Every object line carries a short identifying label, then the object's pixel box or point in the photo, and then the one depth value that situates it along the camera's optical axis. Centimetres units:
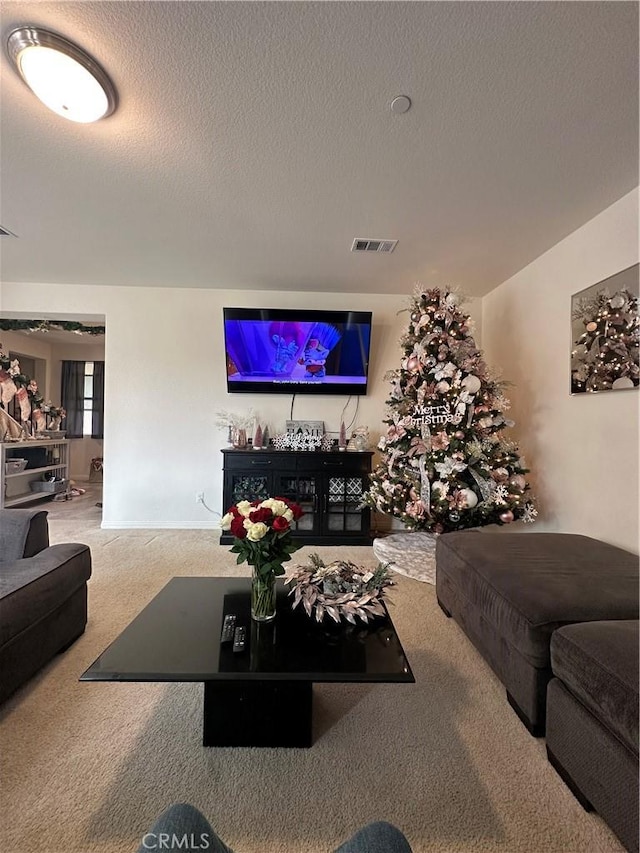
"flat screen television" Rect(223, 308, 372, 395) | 391
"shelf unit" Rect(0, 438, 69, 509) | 476
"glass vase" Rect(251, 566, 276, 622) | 148
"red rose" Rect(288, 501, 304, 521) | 158
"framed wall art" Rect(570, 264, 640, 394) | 226
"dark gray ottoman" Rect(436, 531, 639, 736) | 141
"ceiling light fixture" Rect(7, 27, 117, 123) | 145
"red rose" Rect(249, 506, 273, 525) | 146
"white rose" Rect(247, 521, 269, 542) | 142
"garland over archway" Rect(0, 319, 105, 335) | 475
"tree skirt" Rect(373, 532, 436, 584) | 295
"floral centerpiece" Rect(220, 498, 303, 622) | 145
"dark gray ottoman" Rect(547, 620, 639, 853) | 101
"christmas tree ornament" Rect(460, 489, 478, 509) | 287
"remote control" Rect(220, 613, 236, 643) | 135
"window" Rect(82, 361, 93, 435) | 718
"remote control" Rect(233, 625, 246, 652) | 129
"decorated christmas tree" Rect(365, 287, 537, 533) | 293
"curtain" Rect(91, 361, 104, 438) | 718
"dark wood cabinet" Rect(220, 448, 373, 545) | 373
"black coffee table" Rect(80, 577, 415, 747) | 117
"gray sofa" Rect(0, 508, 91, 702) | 151
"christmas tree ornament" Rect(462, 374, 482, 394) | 299
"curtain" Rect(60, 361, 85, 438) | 709
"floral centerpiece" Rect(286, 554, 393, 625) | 147
